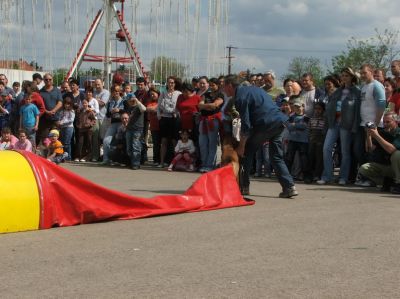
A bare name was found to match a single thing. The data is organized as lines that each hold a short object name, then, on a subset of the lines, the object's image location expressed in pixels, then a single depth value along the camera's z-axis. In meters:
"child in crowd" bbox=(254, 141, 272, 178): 13.12
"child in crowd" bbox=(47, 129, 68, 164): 15.16
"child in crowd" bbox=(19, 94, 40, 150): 15.36
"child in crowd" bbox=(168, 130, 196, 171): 14.26
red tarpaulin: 7.55
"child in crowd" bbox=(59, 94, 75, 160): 15.73
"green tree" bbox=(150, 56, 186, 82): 20.72
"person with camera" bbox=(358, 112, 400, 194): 10.83
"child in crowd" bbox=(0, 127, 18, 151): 14.64
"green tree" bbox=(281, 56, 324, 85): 59.12
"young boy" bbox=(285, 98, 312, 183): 12.54
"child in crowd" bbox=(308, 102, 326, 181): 12.38
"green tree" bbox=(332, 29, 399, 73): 40.47
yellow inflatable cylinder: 7.18
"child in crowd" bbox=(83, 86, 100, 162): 15.87
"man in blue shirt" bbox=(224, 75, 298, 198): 9.79
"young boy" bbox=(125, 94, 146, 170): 14.47
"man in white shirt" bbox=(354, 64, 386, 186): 11.48
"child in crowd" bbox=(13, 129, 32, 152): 14.75
